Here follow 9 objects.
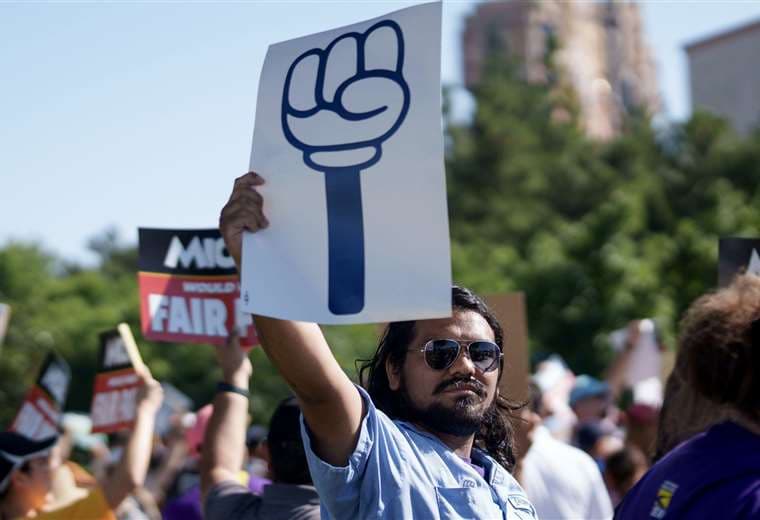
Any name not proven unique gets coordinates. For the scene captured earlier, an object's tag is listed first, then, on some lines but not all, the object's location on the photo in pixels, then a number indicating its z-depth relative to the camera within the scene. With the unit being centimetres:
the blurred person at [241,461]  395
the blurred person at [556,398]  760
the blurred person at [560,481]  523
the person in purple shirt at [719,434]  258
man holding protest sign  276
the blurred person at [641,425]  707
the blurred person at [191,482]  532
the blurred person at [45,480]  469
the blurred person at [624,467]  640
